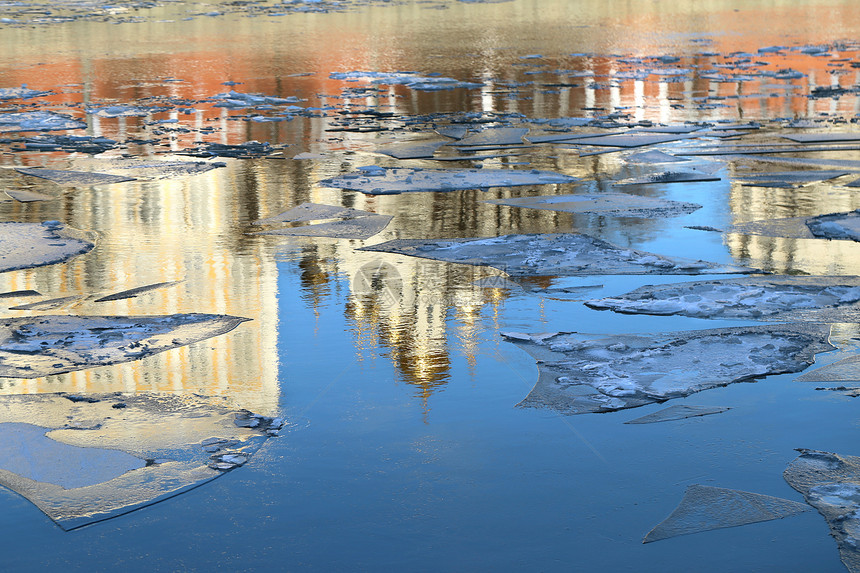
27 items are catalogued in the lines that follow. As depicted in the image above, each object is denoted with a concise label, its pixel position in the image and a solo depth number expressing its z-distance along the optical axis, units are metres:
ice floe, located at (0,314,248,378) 10.66
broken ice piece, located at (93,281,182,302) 12.95
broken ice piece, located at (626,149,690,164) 22.33
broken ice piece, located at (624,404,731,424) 9.11
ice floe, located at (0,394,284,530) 7.90
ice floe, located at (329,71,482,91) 37.72
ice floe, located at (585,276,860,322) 11.86
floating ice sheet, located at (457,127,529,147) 25.11
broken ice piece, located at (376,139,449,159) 23.45
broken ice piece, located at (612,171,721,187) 20.09
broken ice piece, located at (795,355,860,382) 9.96
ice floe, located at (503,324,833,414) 9.65
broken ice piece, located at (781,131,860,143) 24.58
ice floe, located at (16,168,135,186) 20.95
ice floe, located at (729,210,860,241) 15.51
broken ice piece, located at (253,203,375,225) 17.31
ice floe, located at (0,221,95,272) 14.78
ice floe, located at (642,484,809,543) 7.34
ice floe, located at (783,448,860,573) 7.13
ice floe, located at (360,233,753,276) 13.84
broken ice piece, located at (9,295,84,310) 12.56
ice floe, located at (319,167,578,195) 19.83
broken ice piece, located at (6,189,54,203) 19.12
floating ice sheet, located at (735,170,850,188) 19.70
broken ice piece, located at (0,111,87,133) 28.98
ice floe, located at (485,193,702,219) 17.44
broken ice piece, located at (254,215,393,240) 16.21
